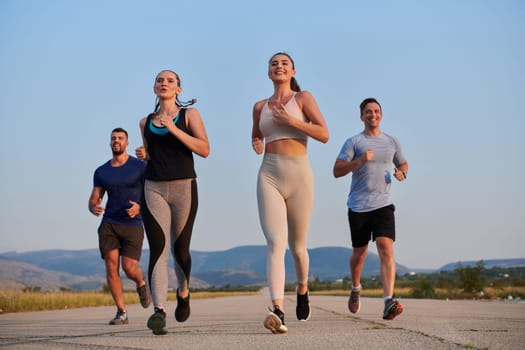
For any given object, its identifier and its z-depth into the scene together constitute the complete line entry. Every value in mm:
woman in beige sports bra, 7387
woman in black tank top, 7523
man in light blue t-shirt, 9180
